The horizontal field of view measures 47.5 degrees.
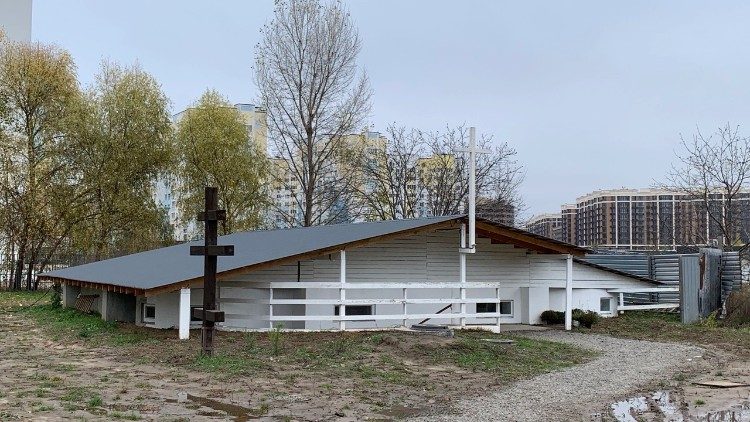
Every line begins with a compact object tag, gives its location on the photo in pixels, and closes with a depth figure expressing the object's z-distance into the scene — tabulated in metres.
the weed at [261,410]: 9.63
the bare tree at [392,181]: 44.62
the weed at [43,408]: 9.35
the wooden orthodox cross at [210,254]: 13.73
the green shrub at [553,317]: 22.25
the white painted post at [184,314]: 16.41
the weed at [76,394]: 10.11
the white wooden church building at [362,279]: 18.02
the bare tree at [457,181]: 44.38
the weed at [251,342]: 15.16
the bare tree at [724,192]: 29.28
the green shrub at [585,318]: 21.75
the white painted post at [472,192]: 18.97
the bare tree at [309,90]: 38.91
